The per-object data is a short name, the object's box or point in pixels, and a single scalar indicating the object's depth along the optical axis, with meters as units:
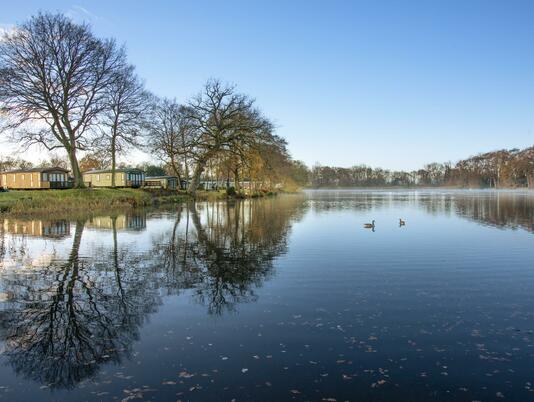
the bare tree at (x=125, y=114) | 48.94
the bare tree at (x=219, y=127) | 56.59
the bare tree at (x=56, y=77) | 38.16
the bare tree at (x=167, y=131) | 62.62
